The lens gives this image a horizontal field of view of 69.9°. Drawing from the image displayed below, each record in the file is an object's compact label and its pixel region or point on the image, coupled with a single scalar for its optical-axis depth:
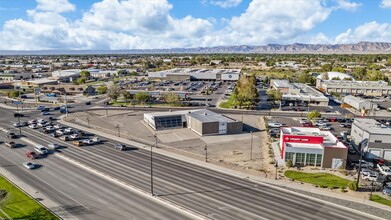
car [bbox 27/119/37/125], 82.62
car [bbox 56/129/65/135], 71.21
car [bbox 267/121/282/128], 79.64
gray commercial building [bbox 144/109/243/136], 72.25
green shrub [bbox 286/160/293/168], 52.45
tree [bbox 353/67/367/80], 181.69
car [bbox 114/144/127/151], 60.47
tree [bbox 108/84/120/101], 115.31
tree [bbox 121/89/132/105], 113.39
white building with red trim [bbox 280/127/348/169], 52.47
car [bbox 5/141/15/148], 61.31
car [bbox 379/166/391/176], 49.21
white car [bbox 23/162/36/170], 49.94
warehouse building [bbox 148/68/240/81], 180.75
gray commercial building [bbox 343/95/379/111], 100.32
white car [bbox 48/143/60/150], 60.94
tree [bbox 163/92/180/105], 108.62
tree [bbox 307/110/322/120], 83.62
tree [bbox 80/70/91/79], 190.46
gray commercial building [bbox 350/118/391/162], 56.78
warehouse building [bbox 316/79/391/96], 131.88
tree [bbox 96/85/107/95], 132.64
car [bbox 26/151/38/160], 54.95
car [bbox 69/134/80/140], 67.87
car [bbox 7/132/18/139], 68.26
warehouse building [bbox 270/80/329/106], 110.06
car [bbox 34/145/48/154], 57.17
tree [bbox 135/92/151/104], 109.37
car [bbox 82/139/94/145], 63.75
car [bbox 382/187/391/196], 41.81
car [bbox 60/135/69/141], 66.95
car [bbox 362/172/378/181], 47.02
